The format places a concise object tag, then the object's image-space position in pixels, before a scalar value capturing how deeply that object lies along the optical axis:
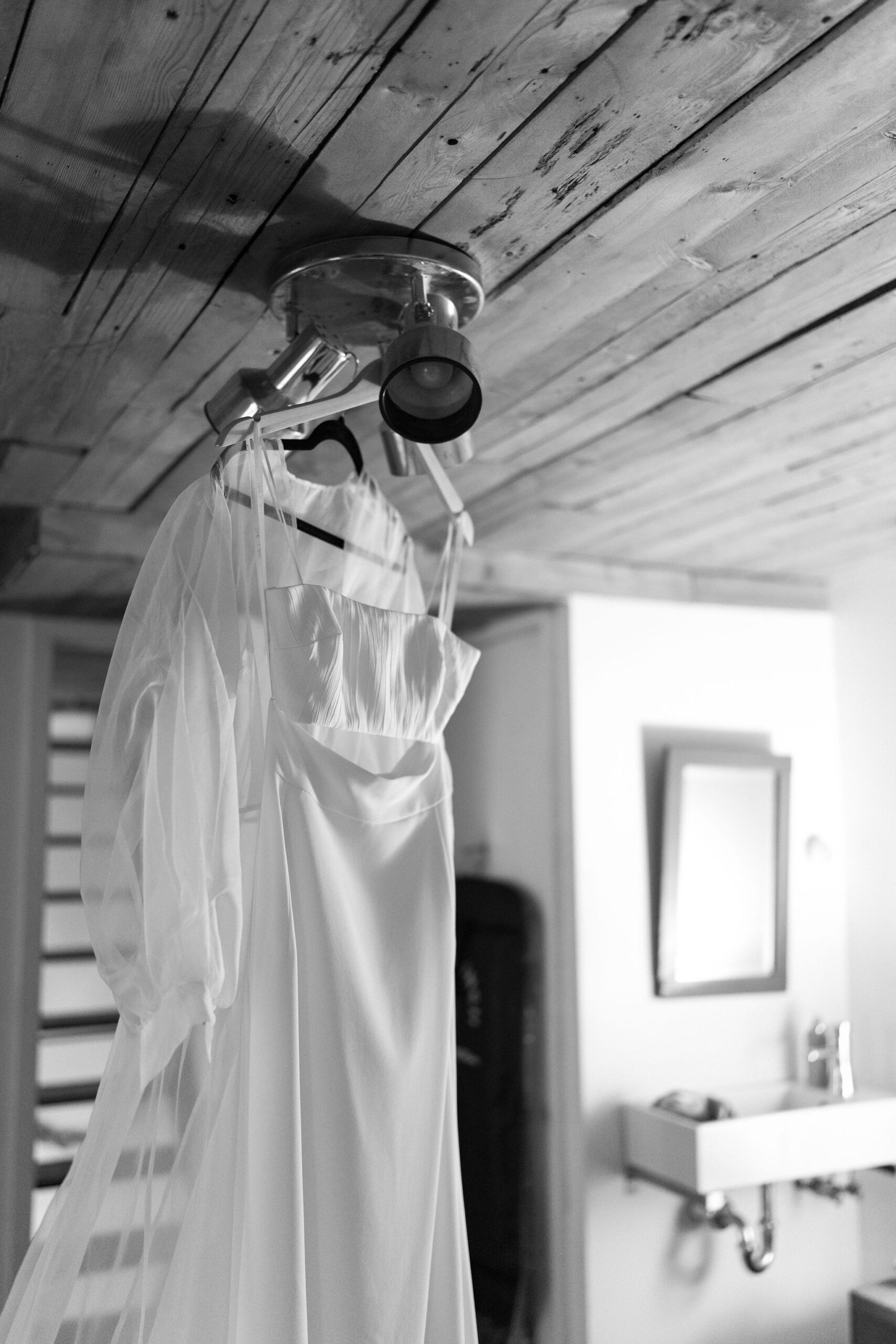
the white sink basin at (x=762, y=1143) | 2.42
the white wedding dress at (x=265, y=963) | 1.18
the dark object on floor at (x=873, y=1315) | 2.40
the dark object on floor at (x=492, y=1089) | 2.72
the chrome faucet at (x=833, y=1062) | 2.76
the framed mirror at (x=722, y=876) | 2.75
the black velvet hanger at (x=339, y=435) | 1.58
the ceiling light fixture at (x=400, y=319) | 1.22
